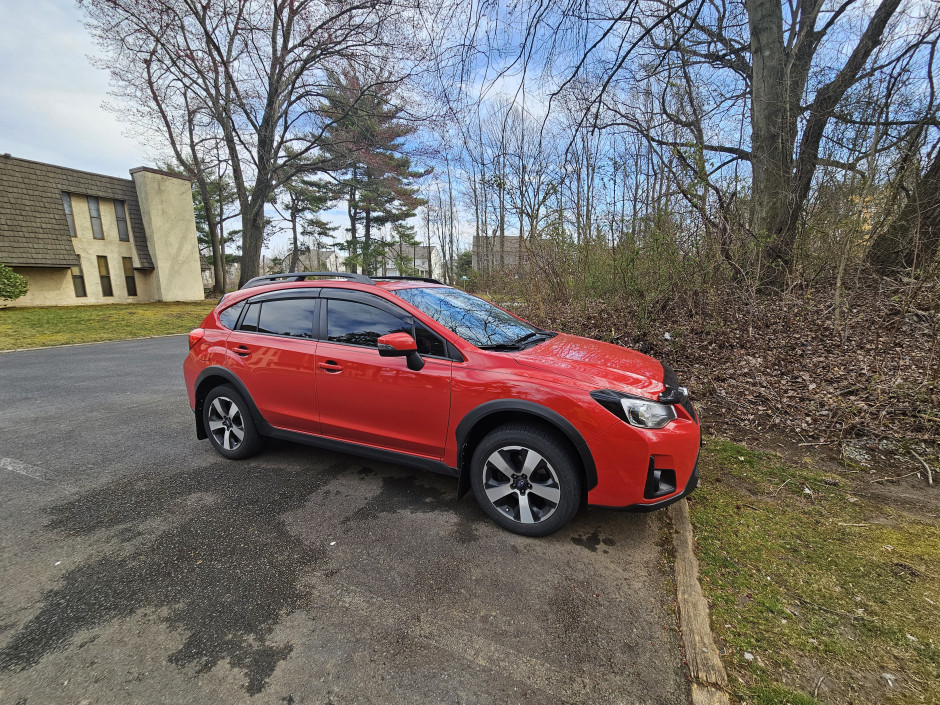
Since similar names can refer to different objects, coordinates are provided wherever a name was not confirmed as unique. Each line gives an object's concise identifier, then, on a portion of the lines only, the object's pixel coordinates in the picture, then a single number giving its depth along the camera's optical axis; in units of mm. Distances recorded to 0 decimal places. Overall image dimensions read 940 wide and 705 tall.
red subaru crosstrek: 2455
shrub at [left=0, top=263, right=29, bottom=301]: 15516
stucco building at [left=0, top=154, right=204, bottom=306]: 17703
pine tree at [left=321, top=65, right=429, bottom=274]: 15867
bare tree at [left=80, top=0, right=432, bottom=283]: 14586
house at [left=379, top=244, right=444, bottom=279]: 42069
